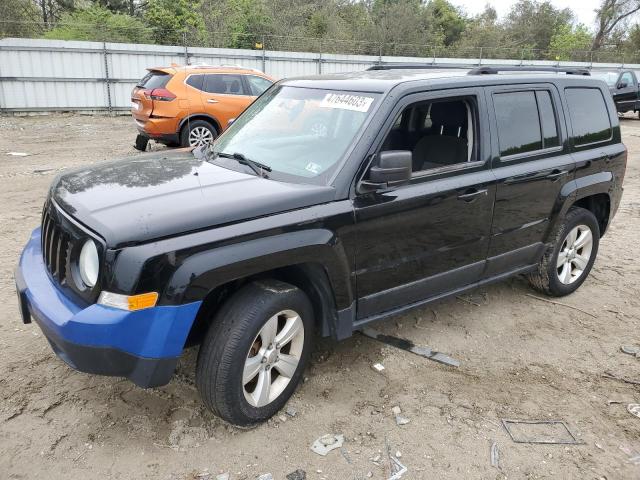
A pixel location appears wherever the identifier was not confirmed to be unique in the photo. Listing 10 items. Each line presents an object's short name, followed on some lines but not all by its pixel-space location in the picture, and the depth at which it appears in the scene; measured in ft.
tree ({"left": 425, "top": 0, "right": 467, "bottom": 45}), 150.71
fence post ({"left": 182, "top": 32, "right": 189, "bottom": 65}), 59.72
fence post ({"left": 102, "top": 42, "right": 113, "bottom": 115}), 56.16
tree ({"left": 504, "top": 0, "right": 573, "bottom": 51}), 174.29
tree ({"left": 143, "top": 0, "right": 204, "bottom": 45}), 89.17
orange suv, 32.91
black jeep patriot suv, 8.27
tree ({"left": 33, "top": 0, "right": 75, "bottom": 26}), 98.48
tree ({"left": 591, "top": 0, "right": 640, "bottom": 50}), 159.43
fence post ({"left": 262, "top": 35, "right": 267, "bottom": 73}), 64.58
